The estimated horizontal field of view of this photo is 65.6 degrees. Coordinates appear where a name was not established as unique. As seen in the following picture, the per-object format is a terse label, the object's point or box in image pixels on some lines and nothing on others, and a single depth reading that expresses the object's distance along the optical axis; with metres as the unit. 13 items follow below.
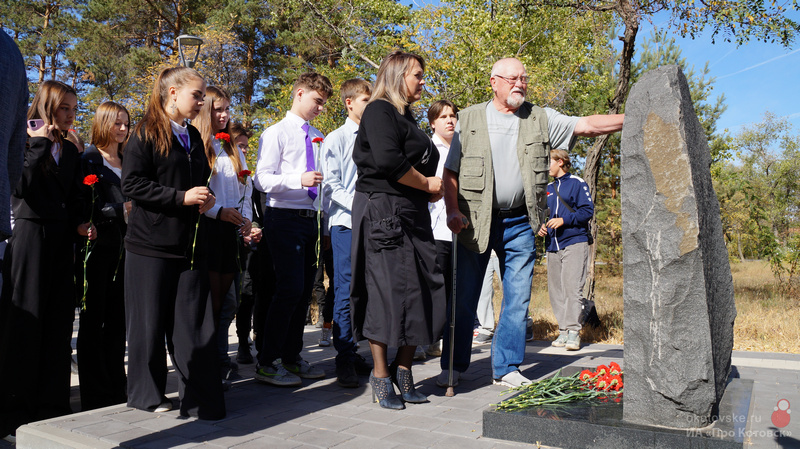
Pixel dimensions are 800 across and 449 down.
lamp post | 14.49
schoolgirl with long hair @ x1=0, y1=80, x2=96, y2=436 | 3.81
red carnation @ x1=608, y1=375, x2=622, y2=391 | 3.88
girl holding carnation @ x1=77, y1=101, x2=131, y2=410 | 4.29
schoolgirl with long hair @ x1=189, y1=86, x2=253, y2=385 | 4.43
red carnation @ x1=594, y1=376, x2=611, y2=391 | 3.87
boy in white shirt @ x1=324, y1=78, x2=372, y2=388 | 4.95
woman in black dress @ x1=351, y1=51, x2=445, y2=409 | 3.92
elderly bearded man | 4.49
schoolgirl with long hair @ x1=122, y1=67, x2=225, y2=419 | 3.69
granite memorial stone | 3.09
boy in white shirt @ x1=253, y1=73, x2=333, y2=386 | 4.71
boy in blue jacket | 6.60
